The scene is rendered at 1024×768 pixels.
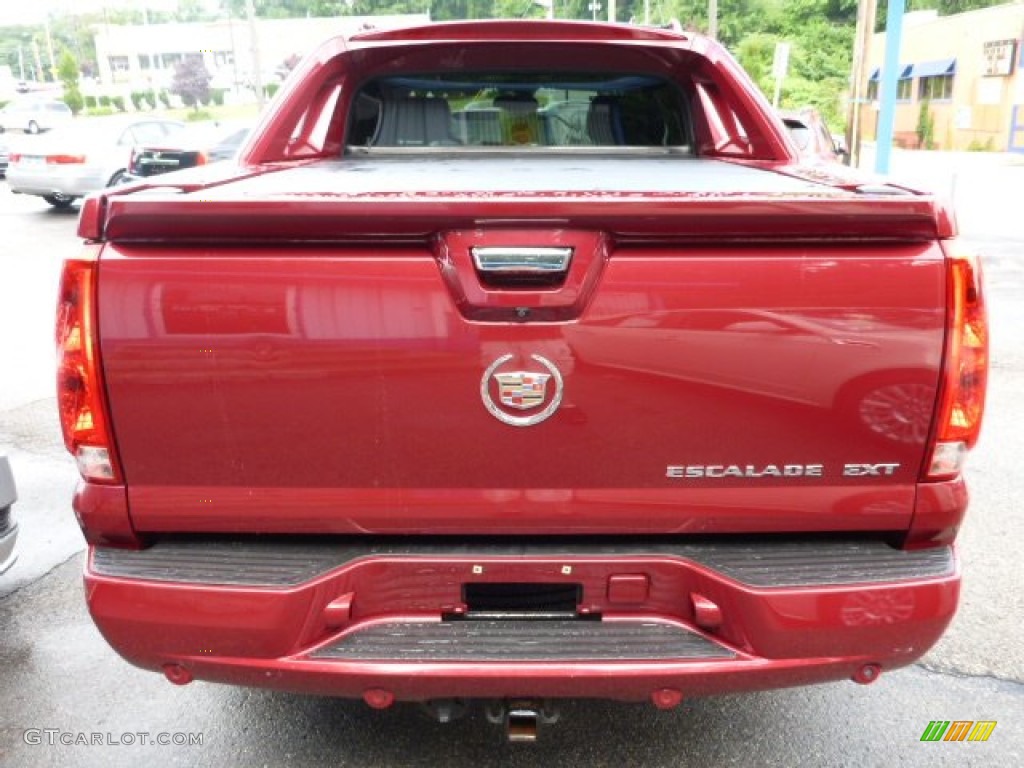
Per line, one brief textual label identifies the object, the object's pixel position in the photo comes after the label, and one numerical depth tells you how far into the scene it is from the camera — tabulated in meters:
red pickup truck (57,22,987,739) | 1.78
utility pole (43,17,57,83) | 96.38
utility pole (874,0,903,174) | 11.56
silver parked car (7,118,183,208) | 14.96
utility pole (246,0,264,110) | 31.83
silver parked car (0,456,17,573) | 3.13
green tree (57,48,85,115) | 57.53
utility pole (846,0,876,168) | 15.22
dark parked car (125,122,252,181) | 13.95
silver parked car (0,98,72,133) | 35.75
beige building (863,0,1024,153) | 33.88
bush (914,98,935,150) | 40.33
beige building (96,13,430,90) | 73.25
